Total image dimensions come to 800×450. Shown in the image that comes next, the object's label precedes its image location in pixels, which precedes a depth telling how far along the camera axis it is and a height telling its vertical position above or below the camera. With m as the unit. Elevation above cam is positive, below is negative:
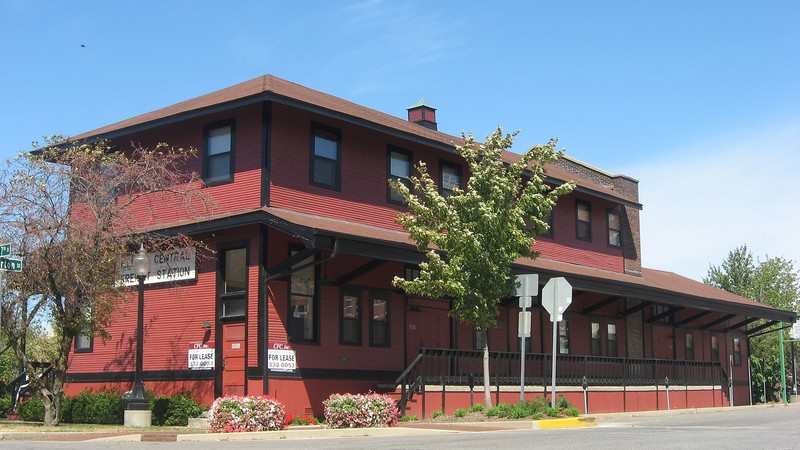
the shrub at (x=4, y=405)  25.89 -1.07
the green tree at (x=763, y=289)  44.31 +4.99
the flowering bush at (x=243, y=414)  17.94 -0.92
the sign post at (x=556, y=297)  21.39 +1.51
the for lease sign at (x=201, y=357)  22.70 +0.19
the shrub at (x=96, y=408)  22.55 -1.00
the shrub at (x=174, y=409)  21.62 -0.99
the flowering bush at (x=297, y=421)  21.53 -1.25
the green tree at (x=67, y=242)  20.08 +2.58
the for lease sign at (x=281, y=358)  21.67 +0.16
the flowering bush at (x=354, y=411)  19.12 -0.91
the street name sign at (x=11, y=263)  18.41 +1.94
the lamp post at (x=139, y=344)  20.48 +0.46
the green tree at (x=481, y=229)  22.25 +3.15
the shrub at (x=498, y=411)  21.22 -1.01
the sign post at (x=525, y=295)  21.34 +1.56
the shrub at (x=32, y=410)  24.05 -1.11
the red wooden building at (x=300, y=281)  22.19 +2.07
